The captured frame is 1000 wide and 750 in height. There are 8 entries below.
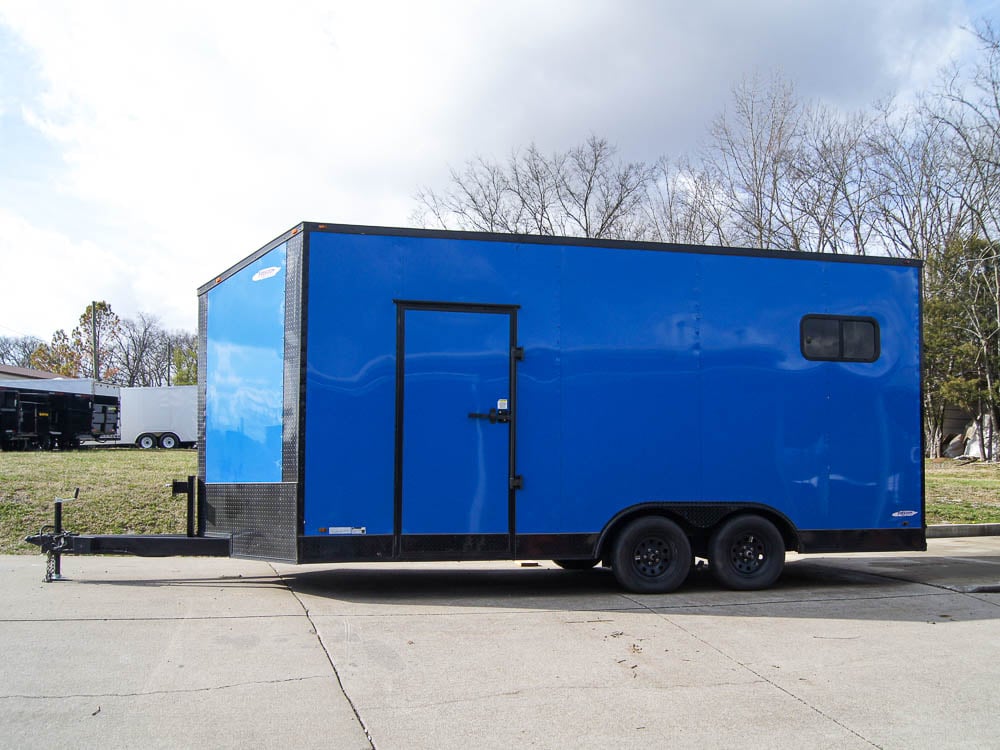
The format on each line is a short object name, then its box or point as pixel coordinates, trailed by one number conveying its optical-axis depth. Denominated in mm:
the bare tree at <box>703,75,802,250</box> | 26812
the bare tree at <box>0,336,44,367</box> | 85938
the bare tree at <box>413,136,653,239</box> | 31438
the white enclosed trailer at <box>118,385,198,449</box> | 37438
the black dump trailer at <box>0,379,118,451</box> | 30656
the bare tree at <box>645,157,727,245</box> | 28000
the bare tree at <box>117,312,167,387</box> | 71500
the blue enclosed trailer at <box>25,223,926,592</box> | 7543
